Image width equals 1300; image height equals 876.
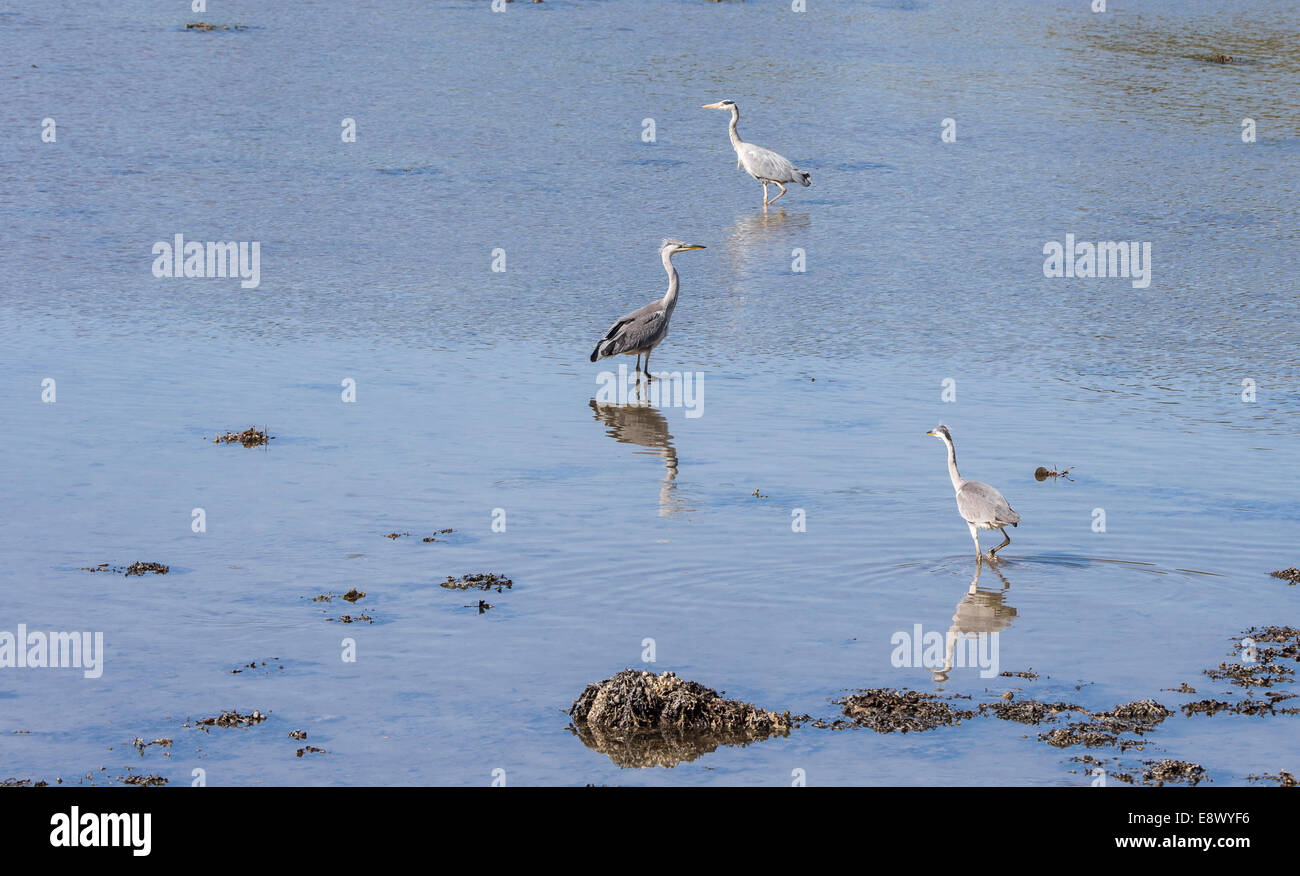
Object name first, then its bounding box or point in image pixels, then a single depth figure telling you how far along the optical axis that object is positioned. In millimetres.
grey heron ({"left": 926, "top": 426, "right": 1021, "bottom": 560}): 22750
